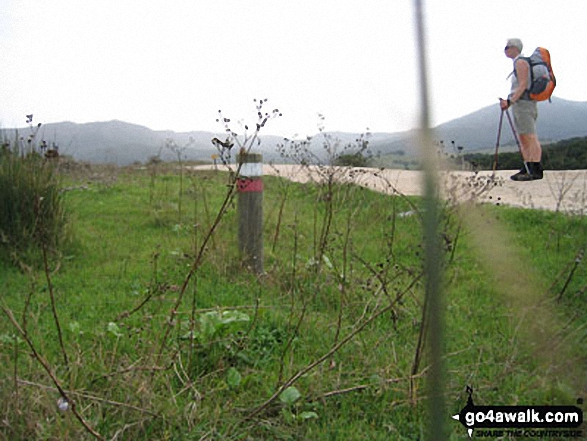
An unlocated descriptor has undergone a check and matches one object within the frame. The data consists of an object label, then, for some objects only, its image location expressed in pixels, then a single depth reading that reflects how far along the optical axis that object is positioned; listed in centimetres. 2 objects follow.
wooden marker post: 374
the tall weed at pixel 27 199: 418
